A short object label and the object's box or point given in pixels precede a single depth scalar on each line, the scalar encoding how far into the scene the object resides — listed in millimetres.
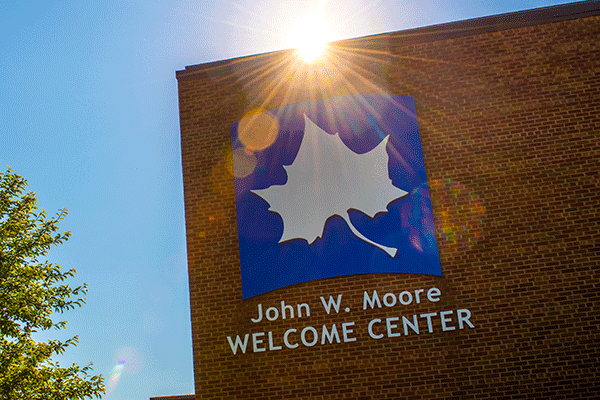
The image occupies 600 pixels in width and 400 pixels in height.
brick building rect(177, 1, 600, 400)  9750
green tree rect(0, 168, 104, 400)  11969
